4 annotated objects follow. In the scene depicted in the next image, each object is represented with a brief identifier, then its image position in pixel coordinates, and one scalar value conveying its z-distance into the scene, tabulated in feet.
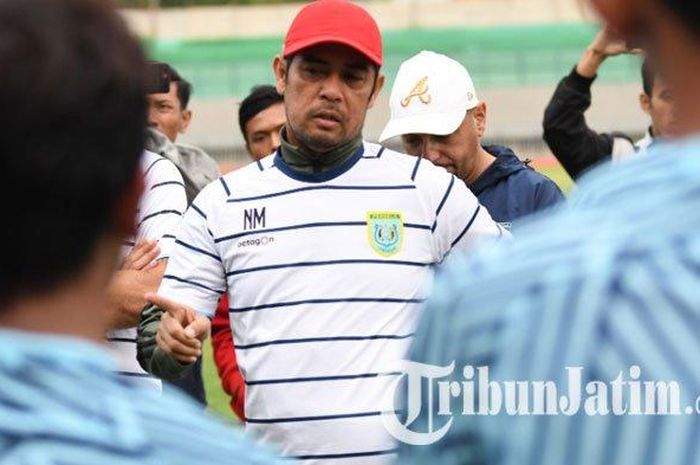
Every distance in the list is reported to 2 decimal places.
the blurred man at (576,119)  45.68
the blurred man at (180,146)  51.83
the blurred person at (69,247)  10.21
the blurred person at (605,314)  10.13
